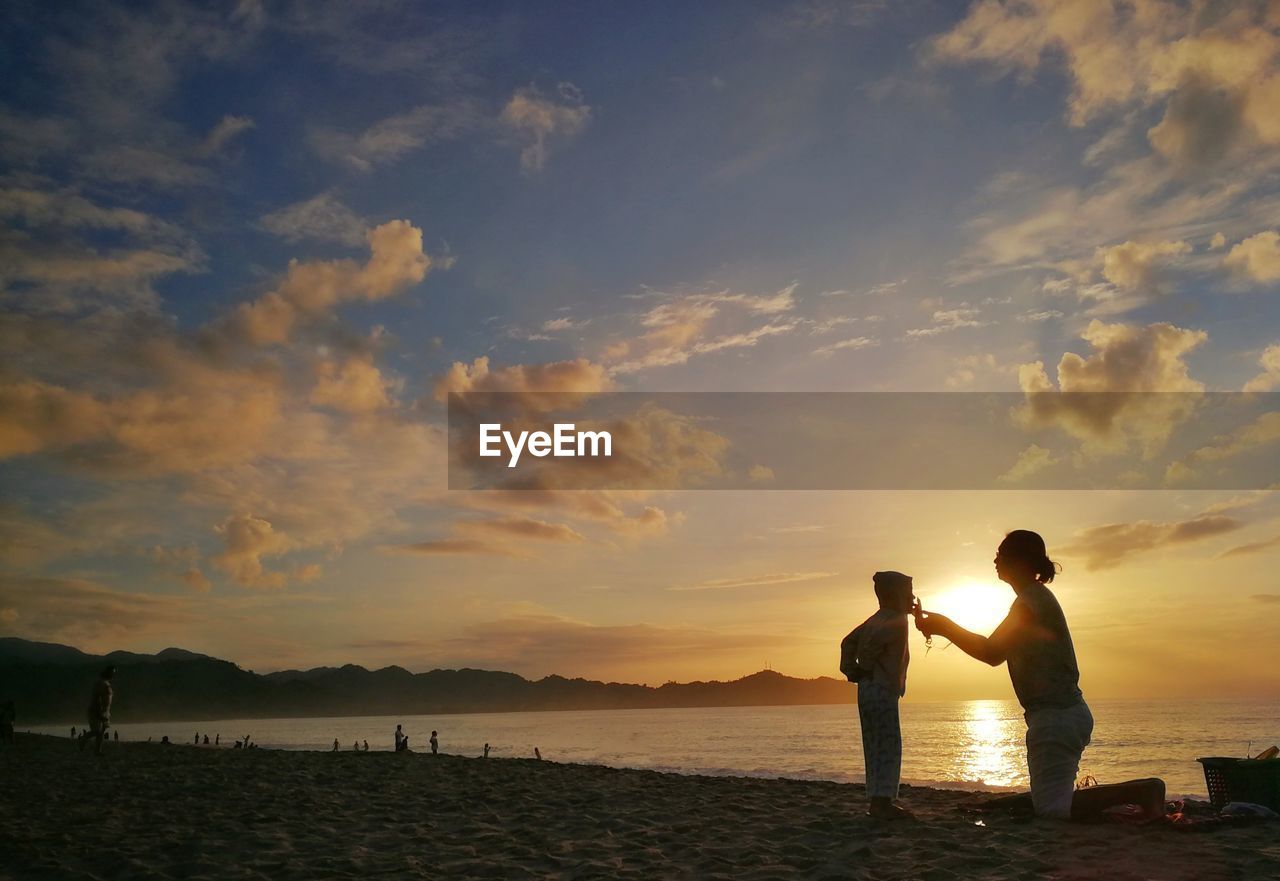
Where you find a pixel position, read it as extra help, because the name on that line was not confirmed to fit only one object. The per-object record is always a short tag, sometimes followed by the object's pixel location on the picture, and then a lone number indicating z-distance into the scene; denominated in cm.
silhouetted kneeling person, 730
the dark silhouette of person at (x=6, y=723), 3316
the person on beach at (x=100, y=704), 2116
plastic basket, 804
